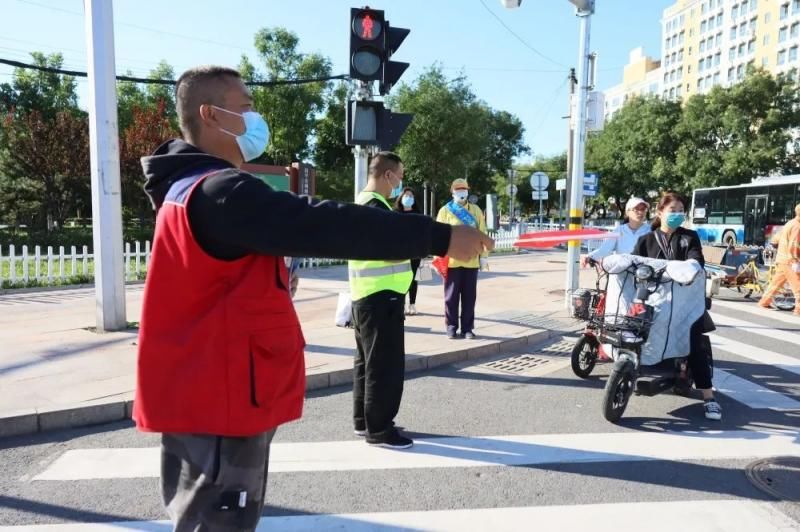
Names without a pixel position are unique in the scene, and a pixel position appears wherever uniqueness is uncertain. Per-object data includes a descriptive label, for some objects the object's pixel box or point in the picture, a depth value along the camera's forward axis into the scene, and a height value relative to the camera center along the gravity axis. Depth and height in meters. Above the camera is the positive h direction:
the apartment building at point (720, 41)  65.50 +24.68
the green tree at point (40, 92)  36.03 +8.14
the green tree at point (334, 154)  38.16 +4.94
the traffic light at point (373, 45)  6.31 +1.96
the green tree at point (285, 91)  31.75 +7.44
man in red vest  1.51 -0.24
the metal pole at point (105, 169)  6.81 +0.62
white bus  22.56 +0.79
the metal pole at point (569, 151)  11.12 +1.53
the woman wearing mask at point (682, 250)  4.89 -0.20
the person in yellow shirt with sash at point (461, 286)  7.32 -0.78
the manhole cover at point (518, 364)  6.37 -1.57
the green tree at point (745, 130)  33.56 +5.98
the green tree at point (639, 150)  41.03 +5.91
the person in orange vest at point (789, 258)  9.57 -0.49
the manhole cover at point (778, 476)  3.42 -1.56
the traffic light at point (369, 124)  6.33 +1.09
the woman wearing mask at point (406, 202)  8.41 +0.32
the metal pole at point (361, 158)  6.59 +0.79
